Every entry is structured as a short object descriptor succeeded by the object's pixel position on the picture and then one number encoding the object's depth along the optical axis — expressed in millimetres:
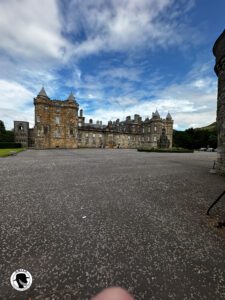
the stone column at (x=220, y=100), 7742
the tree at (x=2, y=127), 52469
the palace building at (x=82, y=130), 41719
